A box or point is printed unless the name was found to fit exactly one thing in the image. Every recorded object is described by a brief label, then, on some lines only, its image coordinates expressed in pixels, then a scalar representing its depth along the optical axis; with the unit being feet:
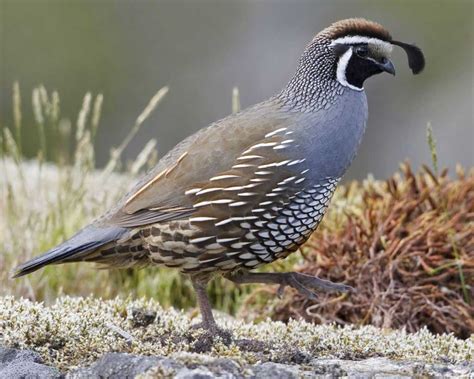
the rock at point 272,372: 25.35
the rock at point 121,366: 25.12
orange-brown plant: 37.06
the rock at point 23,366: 26.27
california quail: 30.71
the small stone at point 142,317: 30.50
